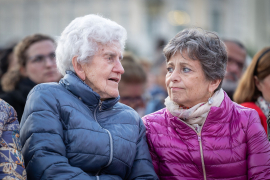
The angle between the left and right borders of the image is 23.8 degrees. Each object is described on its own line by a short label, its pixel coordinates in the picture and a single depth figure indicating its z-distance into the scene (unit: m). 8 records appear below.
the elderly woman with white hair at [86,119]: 4.26
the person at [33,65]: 7.72
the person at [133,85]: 7.62
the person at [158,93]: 9.25
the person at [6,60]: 9.93
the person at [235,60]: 8.96
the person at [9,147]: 3.94
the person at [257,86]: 6.30
